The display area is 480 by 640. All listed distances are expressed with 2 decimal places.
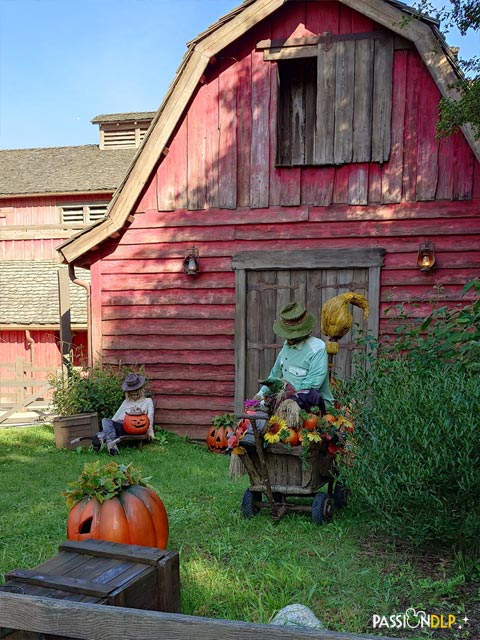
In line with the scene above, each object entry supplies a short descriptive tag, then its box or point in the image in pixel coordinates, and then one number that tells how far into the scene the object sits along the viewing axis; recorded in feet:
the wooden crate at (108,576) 8.54
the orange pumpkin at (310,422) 14.98
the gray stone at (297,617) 9.26
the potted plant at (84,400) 27.50
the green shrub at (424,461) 11.03
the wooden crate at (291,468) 14.80
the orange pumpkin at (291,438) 14.75
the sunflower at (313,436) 14.39
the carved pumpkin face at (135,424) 26.96
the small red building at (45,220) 53.88
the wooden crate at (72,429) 27.43
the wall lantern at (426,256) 25.63
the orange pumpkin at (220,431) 26.84
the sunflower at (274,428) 14.82
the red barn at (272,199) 25.93
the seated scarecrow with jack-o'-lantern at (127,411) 26.43
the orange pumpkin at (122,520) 12.62
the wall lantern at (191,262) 28.43
